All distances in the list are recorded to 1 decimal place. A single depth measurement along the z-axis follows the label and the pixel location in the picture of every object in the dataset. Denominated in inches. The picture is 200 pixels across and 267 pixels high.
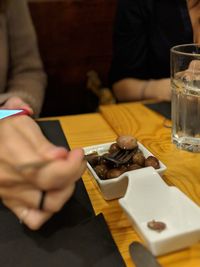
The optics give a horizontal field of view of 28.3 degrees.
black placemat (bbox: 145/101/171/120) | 39.2
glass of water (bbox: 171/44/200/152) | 31.8
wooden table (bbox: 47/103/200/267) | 21.4
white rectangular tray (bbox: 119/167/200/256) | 19.8
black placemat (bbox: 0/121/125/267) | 20.4
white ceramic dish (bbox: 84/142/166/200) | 24.4
